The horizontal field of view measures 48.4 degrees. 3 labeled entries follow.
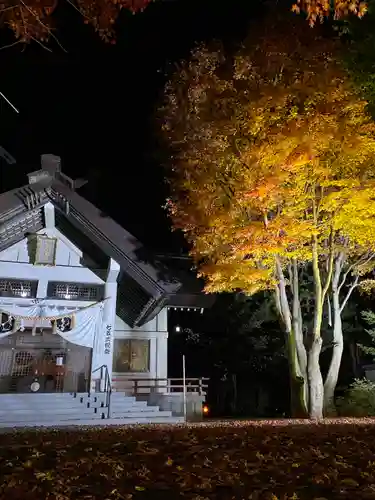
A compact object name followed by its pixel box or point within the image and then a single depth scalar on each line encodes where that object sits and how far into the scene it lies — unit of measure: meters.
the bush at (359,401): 16.14
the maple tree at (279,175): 13.25
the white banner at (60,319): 16.97
